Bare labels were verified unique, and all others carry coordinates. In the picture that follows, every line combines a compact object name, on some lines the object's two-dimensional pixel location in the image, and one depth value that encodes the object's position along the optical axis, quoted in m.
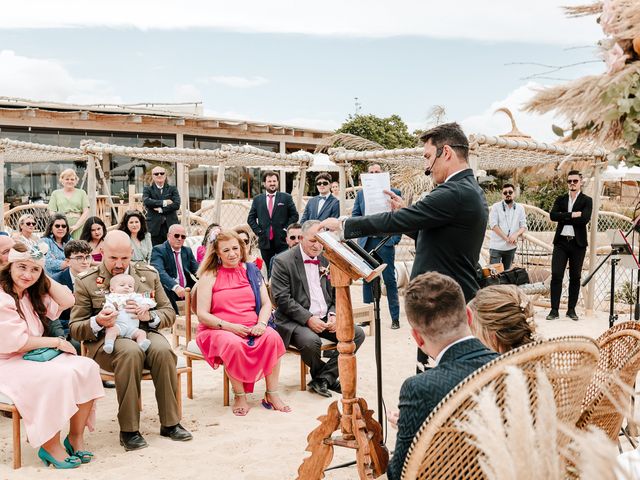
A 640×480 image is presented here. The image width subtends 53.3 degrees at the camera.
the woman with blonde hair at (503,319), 2.63
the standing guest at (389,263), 8.16
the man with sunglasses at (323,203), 8.94
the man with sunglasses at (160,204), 9.19
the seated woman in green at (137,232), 7.39
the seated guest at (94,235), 6.73
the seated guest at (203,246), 7.55
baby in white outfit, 4.40
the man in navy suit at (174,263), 7.22
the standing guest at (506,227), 9.04
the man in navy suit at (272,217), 9.06
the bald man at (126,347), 4.27
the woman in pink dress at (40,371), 3.85
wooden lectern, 3.16
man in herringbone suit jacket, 2.23
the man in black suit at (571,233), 8.28
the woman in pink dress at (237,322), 5.05
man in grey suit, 5.51
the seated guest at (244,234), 7.68
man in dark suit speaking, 3.19
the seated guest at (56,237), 6.64
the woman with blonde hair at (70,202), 9.05
